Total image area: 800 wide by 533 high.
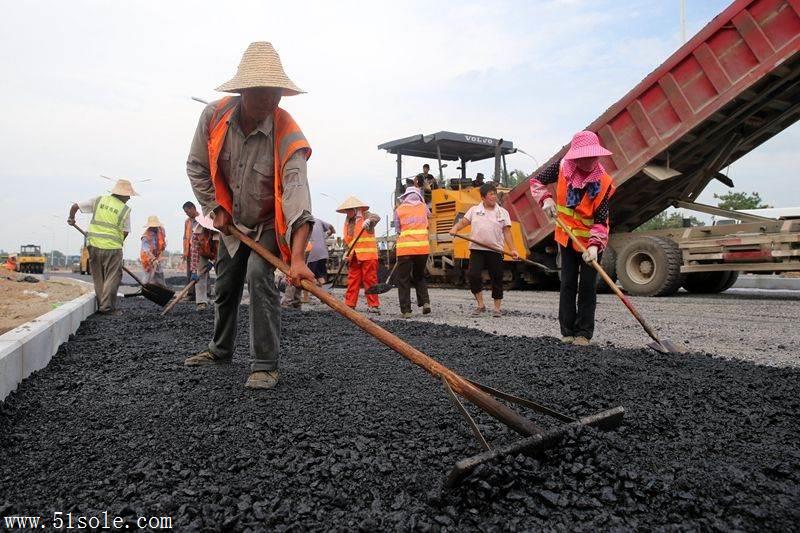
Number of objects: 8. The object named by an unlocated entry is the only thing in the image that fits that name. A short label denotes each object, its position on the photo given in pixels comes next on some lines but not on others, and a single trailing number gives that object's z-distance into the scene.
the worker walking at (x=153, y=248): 9.91
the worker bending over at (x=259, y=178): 3.07
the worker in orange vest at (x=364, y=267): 7.83
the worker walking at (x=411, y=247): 7.16
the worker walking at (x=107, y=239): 6.87
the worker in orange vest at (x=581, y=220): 4.34
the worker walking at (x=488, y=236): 7.02
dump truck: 7.03
